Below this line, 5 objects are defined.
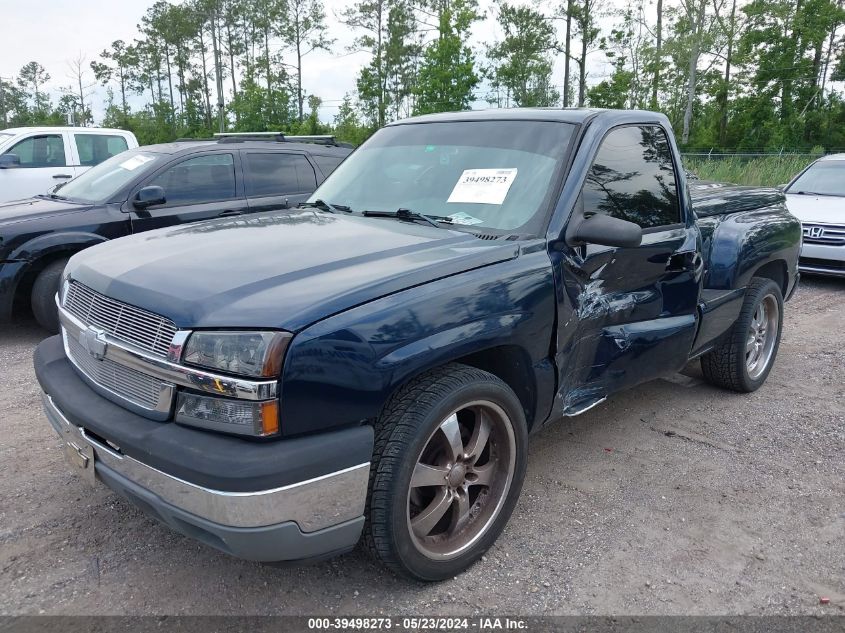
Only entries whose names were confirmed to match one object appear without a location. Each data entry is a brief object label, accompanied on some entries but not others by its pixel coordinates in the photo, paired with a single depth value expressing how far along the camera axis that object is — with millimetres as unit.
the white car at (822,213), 8438
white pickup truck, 9617
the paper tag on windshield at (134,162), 6734
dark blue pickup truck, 2119
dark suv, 5879
